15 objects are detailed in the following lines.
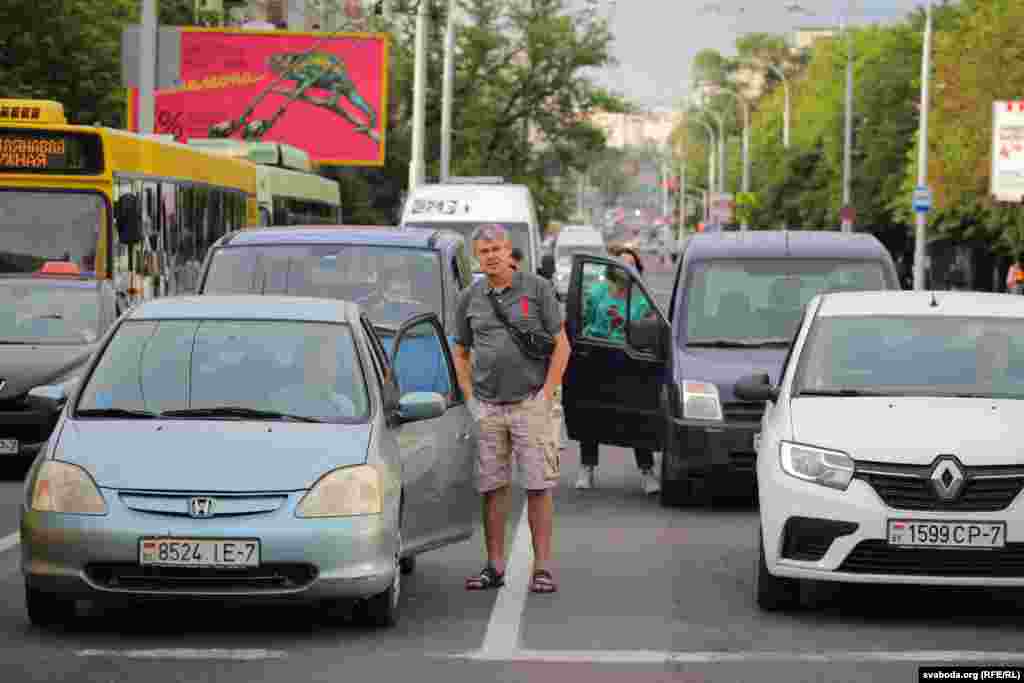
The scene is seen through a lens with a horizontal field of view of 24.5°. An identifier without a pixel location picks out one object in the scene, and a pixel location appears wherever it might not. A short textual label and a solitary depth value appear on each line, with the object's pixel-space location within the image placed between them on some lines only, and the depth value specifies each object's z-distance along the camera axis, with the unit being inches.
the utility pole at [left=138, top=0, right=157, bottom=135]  1268.5
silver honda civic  370.3
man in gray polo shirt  446.3
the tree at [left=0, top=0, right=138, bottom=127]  1710.1
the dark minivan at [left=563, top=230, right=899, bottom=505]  607.2
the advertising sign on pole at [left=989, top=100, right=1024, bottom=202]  2006.6
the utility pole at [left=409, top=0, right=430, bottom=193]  1775.3
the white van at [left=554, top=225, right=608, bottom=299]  2664.9
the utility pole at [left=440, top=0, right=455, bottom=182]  2075.5
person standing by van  637.3
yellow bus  812.6
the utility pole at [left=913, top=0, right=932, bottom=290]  2148.5
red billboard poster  2301.9
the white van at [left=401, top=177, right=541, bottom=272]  1237.1
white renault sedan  396.8
